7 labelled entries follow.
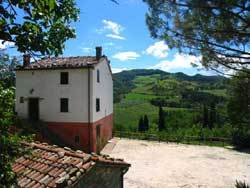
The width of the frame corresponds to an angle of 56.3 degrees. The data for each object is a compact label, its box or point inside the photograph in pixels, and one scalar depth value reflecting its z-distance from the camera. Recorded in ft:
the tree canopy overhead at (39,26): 7.36
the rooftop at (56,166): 17.31
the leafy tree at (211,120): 113.62
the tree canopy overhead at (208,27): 22.63
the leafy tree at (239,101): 36.97
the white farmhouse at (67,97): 61.67
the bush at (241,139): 75.39
